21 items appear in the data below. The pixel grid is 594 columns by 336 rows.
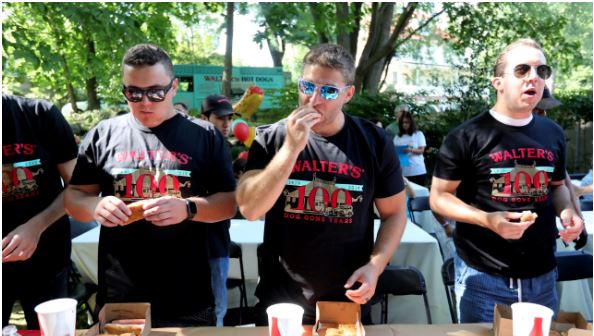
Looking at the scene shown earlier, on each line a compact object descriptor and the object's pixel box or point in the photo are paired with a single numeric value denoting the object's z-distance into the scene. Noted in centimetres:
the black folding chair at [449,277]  278
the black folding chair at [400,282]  270
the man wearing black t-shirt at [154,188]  191
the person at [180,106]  468
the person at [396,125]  743
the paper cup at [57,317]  138
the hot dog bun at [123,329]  156
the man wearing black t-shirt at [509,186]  210
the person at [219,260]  229
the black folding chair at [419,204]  468
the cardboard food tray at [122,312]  159
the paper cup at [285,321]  137
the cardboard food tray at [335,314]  160
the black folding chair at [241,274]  334
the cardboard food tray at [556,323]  153
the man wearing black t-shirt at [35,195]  205
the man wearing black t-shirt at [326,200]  175
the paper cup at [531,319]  137
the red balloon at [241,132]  588
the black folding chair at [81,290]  331
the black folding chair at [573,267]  272
